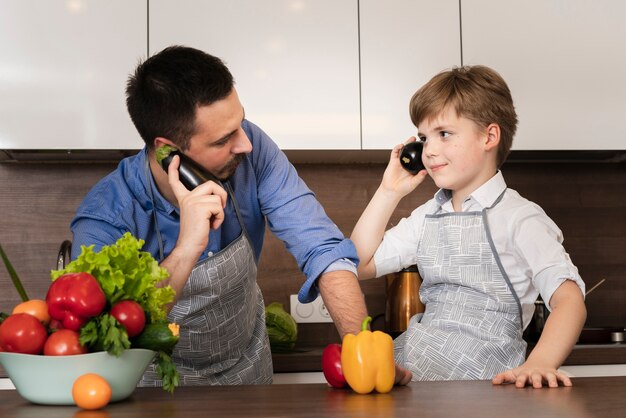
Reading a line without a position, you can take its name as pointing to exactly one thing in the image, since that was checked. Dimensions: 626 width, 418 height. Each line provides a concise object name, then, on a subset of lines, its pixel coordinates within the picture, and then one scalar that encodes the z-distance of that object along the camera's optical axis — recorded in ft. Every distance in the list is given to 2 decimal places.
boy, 5.75
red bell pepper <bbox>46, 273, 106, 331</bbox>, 3.58
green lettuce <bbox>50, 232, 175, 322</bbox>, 3.76
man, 5.49
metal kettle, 8.52
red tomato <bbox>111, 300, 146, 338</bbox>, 3.71
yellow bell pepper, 4.20
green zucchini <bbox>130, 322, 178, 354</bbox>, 3.82
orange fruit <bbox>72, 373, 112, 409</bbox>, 3.61
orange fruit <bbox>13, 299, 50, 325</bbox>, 3.75
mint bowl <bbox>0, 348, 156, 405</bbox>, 3.67
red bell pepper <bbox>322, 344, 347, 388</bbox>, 4.42
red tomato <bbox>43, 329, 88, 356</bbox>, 3.64
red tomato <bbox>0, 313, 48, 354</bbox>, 3.63
